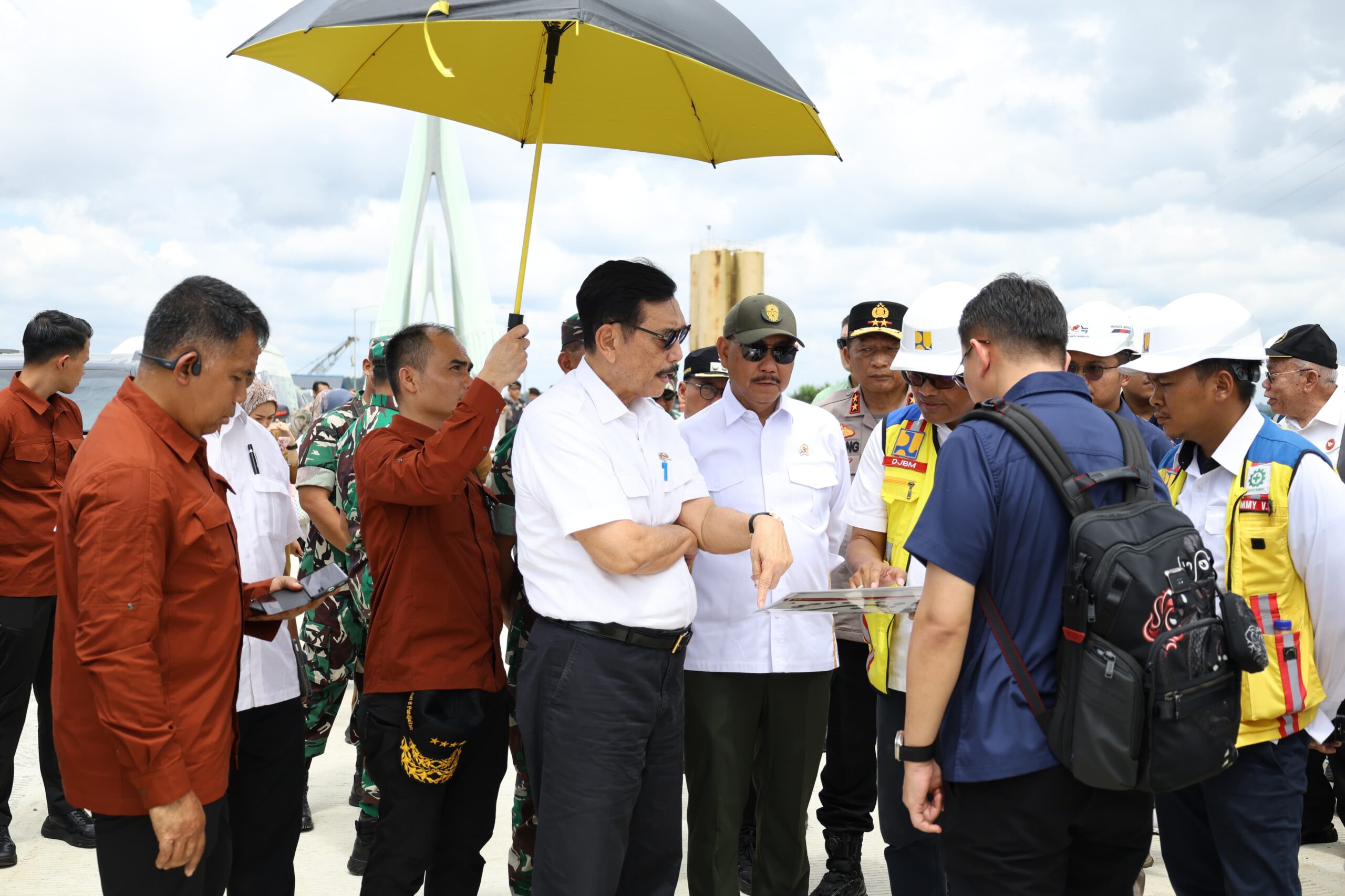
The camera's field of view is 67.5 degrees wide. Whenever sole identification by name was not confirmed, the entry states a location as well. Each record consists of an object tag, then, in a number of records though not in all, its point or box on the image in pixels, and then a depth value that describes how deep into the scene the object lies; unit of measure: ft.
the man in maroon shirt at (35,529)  13.35
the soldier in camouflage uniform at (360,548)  11.16
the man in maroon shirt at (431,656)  8.80
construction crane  194.70
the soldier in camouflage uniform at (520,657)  10.00
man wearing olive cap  9.98
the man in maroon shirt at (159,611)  6.33
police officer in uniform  12.32
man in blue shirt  6.38
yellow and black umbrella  8.46
